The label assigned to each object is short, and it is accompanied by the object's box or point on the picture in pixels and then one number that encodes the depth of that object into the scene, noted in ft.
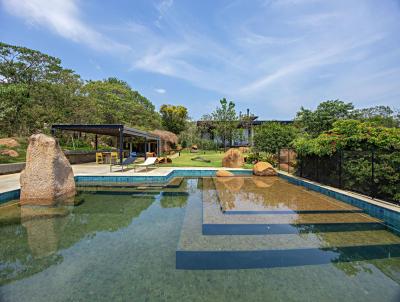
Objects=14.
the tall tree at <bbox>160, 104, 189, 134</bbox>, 115.65
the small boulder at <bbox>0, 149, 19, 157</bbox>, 43.30
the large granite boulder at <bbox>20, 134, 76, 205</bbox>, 20.72
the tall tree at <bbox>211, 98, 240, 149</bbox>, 96.07
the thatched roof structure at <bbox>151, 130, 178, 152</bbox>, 85.70
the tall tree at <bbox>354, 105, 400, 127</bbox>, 91.99
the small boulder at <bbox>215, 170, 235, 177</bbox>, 36.71
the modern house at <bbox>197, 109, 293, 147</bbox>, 104.27
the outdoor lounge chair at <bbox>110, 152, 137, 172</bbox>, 37.01
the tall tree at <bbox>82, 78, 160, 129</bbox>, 86.95
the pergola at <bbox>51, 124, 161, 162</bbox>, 43.80
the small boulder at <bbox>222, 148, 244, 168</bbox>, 45.60
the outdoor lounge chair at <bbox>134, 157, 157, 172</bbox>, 37.28
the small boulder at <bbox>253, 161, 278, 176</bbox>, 38.17
